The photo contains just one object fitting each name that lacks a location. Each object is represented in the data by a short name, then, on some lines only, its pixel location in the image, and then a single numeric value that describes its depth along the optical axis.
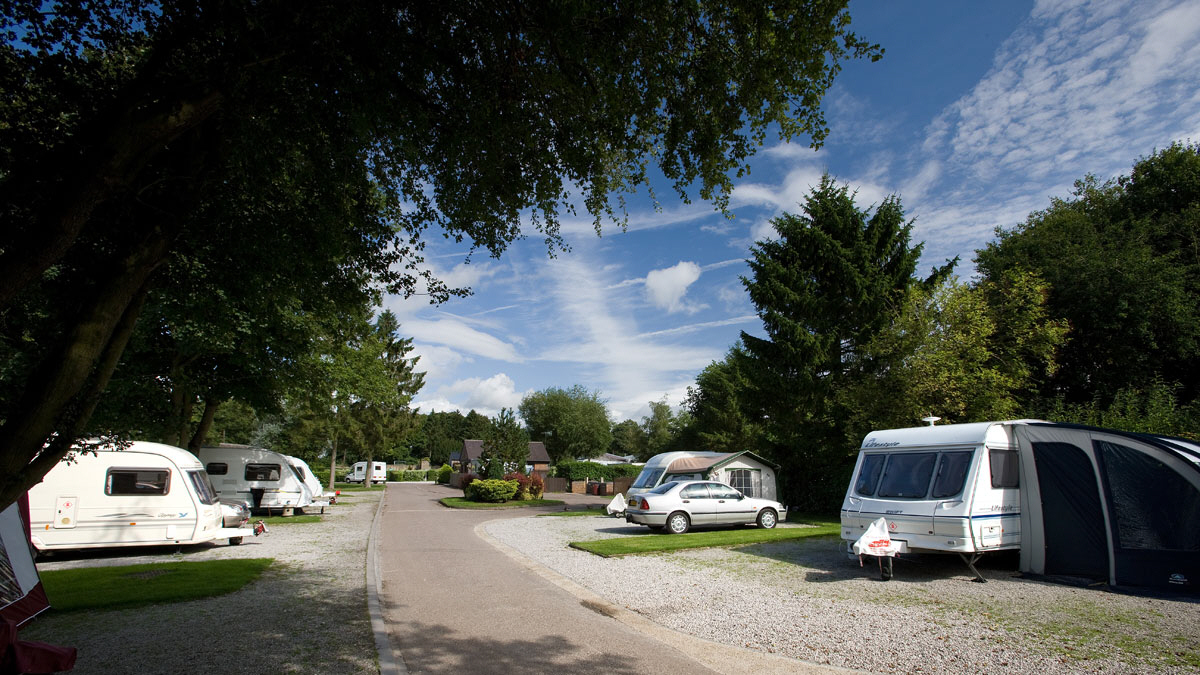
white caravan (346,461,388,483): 57.00
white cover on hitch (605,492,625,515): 23.09
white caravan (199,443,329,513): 22.20
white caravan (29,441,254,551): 12.59
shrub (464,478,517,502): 30.81
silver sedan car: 17.06
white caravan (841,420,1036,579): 9.92
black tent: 8.64
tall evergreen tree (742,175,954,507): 24.55
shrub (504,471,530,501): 33.44
